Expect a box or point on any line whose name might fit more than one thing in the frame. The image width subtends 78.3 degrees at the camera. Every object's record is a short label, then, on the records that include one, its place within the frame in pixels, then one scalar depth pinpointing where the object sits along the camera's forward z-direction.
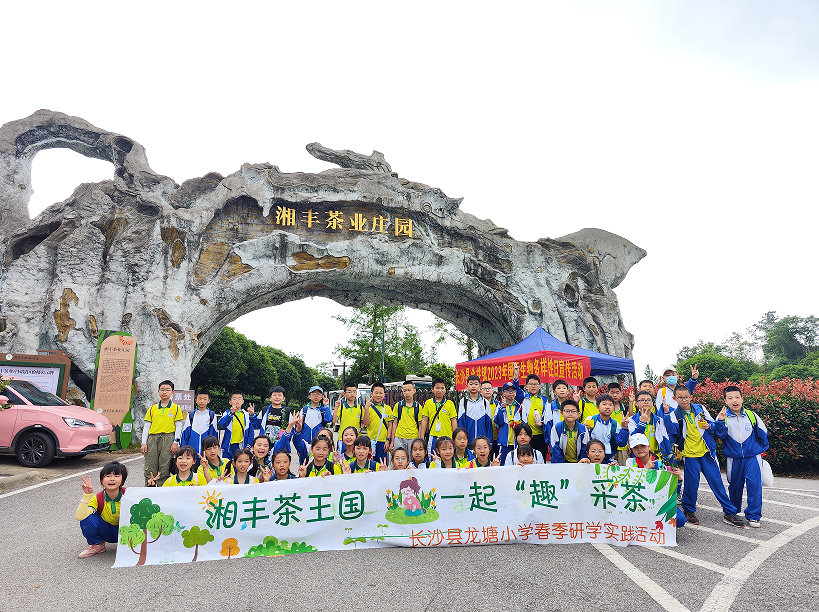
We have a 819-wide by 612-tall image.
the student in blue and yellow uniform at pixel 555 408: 5.62
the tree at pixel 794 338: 45.31
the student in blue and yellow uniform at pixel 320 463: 4.59
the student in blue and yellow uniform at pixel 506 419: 5.87
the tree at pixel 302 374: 39.82
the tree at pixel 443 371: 26.57
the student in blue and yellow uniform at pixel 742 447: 4.93
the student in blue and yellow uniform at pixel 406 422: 6.13
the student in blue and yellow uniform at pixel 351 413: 6.13
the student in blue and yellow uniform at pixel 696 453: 5.05
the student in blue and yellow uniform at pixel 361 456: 4.59
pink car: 7.51
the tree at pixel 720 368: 28.59
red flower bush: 8.15
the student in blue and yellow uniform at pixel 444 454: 4.64
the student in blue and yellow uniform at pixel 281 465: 4.41
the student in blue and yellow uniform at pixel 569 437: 5.13
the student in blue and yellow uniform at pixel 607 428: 5.01
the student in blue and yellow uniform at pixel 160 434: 5.81
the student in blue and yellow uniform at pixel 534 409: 5.93
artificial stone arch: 11.24
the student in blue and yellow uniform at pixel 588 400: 5.52
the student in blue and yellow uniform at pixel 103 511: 3.84
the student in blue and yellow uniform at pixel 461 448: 4.82
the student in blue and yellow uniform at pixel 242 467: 4.34
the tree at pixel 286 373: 35.19
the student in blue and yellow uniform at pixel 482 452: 4.64
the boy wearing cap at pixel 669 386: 5.52
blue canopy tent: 9.45
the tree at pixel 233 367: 25.17
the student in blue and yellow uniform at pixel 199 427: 5.89
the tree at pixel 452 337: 26.14
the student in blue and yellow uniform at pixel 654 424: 5.21
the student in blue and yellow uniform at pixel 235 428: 5.86
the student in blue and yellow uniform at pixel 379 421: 6.00
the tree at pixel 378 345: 28.73
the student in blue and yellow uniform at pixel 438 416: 6.08
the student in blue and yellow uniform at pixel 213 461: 4.53
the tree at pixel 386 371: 30.45
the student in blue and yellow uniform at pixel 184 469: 4.32
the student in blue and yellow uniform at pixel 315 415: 6.07
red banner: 8.70
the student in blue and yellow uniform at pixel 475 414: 6.04
